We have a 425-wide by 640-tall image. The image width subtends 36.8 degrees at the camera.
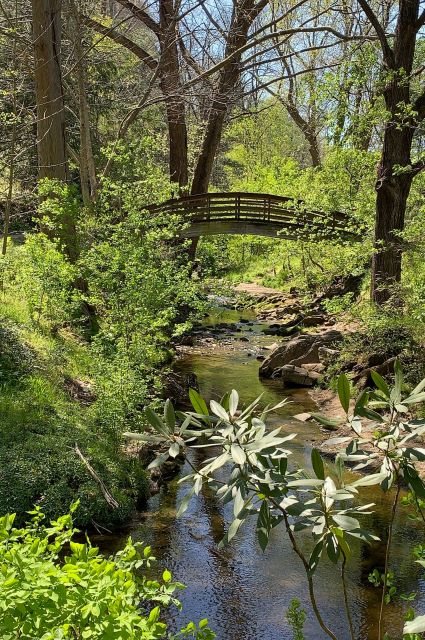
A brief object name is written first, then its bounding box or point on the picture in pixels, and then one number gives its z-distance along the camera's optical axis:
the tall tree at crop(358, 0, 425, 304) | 11.97
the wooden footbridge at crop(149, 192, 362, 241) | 17.44
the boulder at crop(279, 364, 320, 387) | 14.21
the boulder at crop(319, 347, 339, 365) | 14.27
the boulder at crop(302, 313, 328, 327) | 19.42
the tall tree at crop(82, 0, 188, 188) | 14.85
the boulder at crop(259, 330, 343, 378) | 14.91
